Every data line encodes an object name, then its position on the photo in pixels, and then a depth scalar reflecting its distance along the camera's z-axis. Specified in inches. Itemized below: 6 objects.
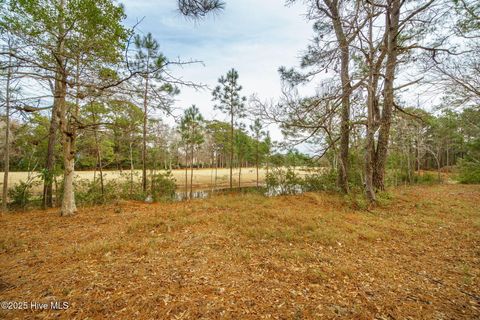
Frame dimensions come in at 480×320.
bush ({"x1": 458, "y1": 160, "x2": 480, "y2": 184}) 477.0
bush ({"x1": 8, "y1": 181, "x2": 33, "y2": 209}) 277.5
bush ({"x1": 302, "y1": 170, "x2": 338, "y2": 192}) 318.3
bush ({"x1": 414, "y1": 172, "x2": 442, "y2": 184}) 589.0
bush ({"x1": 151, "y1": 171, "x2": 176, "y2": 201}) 372.8
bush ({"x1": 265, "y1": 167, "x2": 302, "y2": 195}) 358.9
